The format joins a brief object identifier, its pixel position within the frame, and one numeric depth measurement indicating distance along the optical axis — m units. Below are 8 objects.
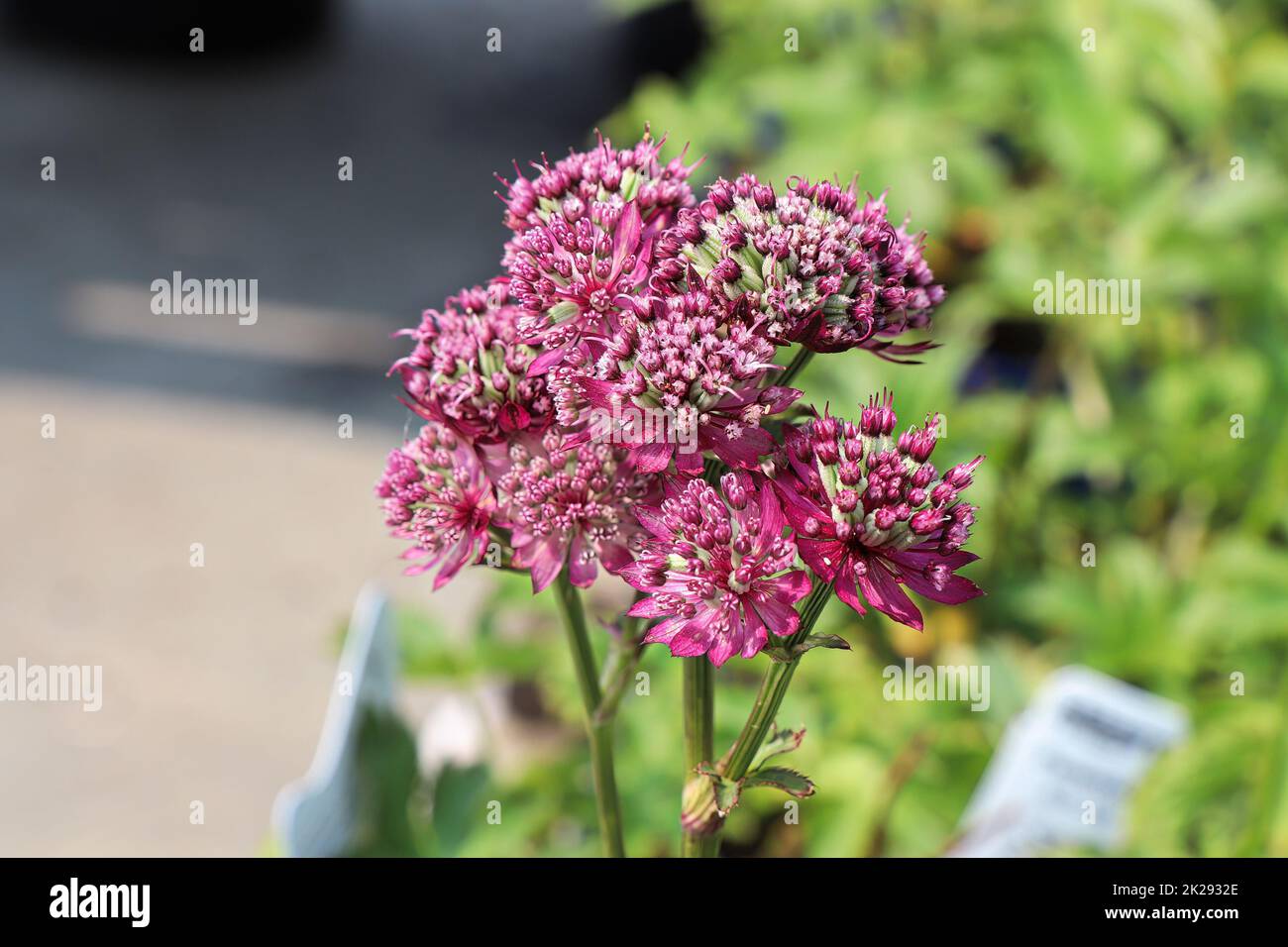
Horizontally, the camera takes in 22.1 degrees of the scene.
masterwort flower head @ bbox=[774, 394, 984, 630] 0.43
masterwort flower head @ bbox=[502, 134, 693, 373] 0.44
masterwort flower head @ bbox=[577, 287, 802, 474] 0.43
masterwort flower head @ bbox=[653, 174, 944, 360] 0.44
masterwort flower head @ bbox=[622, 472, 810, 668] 0.43
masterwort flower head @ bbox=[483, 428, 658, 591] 0.45
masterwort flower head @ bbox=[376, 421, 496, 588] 0.45
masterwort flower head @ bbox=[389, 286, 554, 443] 0.45
